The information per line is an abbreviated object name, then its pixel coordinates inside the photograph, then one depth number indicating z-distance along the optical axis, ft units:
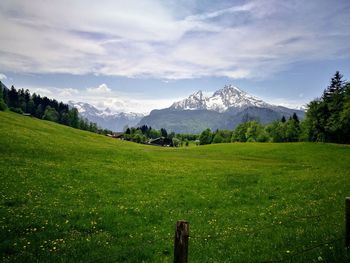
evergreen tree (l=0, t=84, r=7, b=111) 460.96
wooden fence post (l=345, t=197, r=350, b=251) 37.65
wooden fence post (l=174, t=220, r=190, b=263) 28.84
